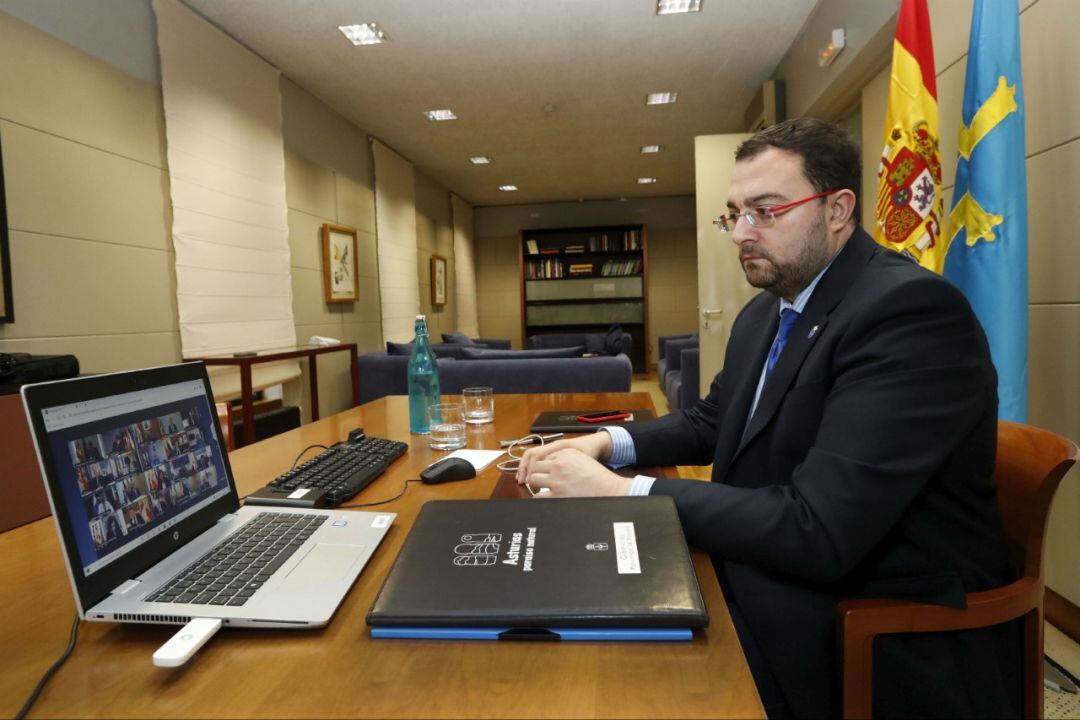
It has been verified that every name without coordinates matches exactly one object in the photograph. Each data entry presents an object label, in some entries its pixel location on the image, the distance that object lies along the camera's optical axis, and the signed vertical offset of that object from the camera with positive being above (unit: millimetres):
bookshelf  9977 +724
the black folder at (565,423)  1522 -253
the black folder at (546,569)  600 -271
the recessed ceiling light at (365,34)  3945 +1986
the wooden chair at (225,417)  2045 -264
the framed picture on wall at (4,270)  2520 +326
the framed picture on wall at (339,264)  5293 +639
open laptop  625 -225
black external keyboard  1077 -261
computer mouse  1153 -269
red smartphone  1598 -245
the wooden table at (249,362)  3526 -135
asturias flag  1859 +323
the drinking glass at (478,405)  1731 -216
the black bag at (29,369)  2213 -83
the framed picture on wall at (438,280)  8070 +677
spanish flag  2141 +582
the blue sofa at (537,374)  3770 -299
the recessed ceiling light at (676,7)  3762 +1960
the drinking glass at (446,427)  1438 -234
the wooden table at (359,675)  513 -313
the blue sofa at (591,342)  8617 -254
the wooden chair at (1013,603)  790 -392
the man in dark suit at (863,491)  799 -252
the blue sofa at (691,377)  4973 -464
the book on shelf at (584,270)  10000 +902
